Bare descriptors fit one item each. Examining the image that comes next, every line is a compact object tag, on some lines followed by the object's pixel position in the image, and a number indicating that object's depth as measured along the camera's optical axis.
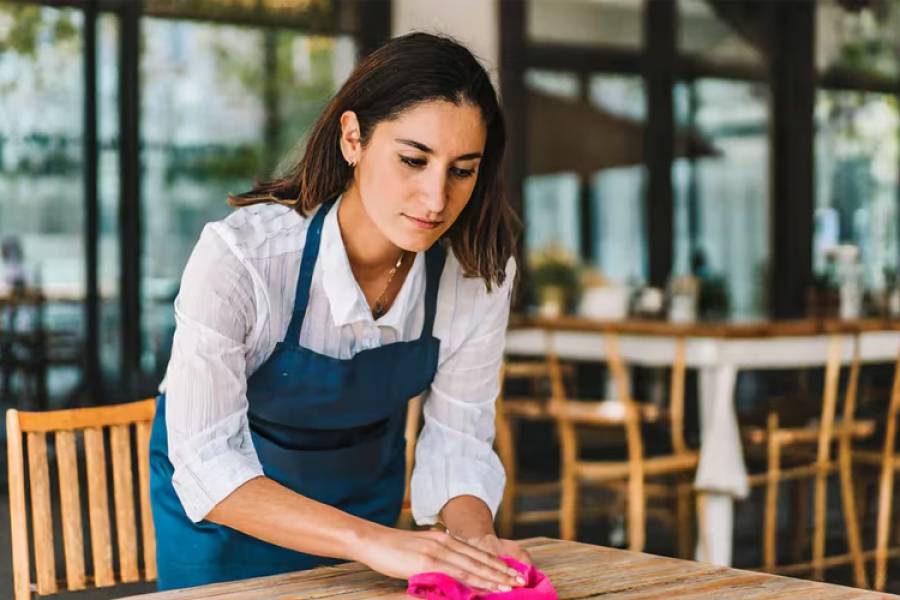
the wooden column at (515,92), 6.93
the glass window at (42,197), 6.00
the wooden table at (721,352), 4.45
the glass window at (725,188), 7.34
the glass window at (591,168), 7.02
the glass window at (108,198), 6.11
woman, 1.58
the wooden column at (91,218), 6.07
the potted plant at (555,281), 6.13
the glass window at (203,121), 6.22
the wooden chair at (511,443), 4.72
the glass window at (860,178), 7.59
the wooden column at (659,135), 7.25
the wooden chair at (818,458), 4.38
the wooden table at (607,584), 1.46
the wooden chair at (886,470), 4.48
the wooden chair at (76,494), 1.83
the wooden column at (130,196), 6.13
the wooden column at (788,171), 7.46
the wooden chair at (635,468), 4.37
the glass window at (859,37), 7.59
